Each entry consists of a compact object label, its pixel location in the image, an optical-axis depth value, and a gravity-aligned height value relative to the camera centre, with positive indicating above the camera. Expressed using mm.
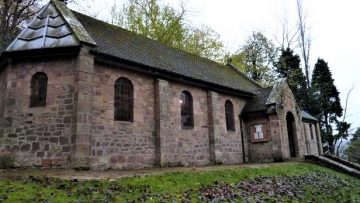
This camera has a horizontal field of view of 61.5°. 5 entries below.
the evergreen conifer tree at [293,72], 37062 +9629
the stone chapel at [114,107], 12172 +2422
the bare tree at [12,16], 21641 +10785
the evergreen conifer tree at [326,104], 36562 +5515
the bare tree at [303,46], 38750 +13238
